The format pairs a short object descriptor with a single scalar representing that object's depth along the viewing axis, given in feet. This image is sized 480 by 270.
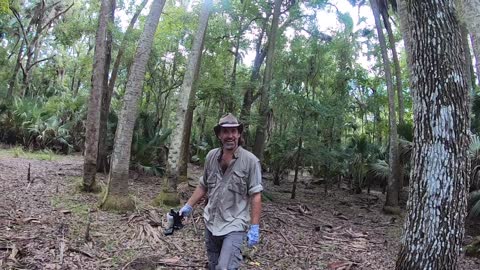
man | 12.30
